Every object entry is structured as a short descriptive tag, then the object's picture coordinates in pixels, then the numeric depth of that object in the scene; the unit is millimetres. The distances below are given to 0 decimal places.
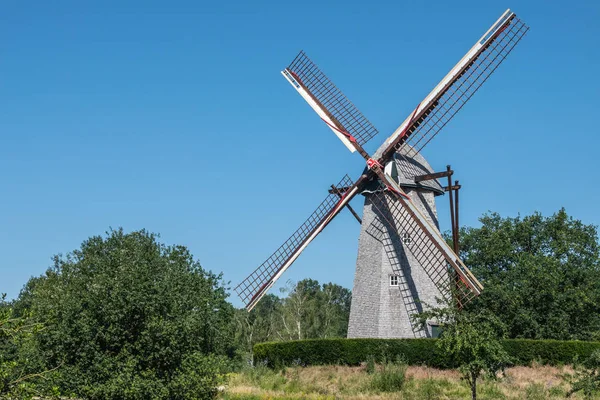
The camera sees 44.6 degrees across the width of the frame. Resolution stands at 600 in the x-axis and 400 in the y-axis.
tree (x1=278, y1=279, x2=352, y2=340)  66438
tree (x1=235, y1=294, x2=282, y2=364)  66850
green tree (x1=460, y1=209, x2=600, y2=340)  45375
